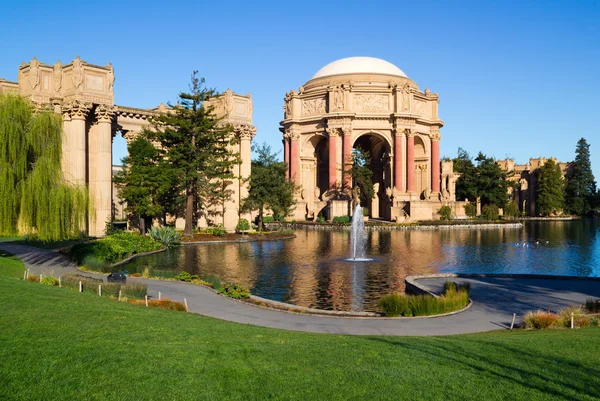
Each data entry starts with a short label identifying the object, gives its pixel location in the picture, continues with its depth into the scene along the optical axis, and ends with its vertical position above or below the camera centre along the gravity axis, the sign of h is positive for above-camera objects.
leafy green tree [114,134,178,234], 36.16 +2.50
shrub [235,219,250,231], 43.19 -1.07
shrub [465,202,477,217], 76.81 +0.15
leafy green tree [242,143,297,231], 46.91 +2.12
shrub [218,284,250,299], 16.12 -2.51
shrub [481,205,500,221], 76.06 -0.02
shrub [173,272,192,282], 19.39 -2.41
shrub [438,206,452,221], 68.81 -0.12
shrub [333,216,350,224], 63.58 -0.79
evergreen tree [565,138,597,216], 101.88 +5.31
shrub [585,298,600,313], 13.72 -2.60
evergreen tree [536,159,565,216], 97.75 +4.30
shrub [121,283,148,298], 15.05 -2.29
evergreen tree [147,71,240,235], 38.53 +5.26
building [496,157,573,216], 104.69 +6.29
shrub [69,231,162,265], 24.36 -1.77
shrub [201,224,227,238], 40.25 -1.40
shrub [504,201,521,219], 87.62 +0.47
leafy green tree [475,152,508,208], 85.81 +4.71
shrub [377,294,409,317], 14.23 -2.60
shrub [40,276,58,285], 15.68 -2.05
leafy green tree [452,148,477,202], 87.06 +5.18
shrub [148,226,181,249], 33.62 -1.48
